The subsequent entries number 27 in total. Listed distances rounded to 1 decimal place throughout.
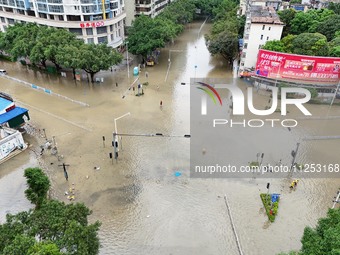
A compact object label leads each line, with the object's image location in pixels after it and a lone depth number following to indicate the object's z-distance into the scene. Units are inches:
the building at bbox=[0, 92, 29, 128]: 1342.3
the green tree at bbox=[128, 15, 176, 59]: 2075.5
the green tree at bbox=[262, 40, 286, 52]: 1764.8
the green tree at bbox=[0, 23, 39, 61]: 1860.2
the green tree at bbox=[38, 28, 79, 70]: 1776.6
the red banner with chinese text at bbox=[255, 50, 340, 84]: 1673.2
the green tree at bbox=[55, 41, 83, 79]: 1692.9
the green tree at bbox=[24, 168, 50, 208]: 888.3
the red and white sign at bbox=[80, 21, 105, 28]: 2150.6
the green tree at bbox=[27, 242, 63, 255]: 525.7
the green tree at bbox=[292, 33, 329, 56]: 1726.1
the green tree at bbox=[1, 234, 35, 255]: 538.9
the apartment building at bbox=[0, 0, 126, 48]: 2114.9
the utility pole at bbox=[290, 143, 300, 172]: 1172.2
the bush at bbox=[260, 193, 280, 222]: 981.2
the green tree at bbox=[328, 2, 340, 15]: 2441.1
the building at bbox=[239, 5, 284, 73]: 1804.9
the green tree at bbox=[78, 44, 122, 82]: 1699.1
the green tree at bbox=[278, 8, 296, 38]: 2315.5
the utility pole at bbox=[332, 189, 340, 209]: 1031.5
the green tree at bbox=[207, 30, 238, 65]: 2052.2
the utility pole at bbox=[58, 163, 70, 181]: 1112.7
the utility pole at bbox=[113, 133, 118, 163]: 1226.9
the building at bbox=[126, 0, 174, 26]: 2810.0
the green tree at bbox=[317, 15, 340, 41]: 2052.2
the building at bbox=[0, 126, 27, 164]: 1224.8
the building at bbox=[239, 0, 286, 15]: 2568.9
